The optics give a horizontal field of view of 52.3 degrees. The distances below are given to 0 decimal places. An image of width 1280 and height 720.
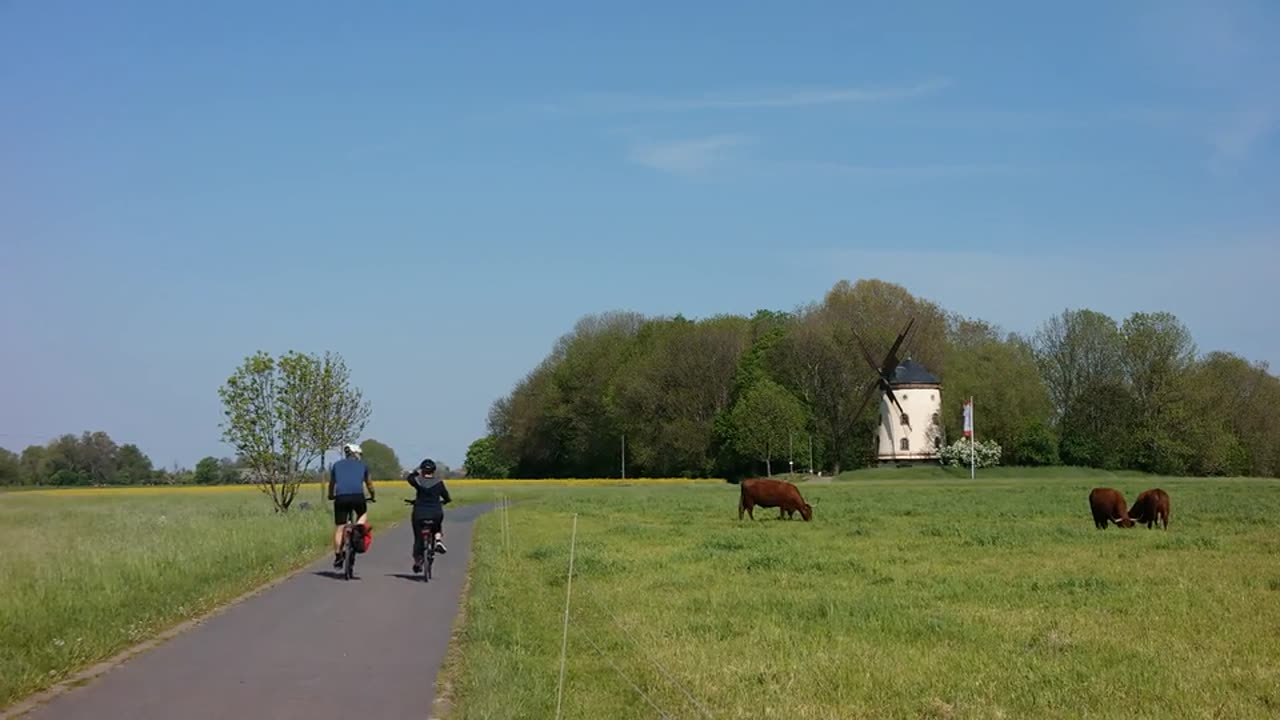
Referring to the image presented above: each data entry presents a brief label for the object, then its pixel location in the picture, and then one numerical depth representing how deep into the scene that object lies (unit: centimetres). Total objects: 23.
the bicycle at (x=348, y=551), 2008
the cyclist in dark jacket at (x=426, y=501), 2009
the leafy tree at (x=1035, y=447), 9888
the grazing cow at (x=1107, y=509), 2988
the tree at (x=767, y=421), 9625
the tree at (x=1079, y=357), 10562
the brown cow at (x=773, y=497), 3575
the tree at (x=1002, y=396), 10012
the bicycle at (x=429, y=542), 2002
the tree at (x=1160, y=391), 9838
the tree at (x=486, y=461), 14788
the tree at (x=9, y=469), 11900
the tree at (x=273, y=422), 4519
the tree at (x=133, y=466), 13262
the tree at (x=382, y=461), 12356
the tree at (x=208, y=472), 13325
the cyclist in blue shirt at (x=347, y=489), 2009
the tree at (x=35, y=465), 12475
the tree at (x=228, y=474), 12438
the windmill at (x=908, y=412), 9781
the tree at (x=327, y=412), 4659
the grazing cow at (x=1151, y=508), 2994
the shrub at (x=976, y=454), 9594
